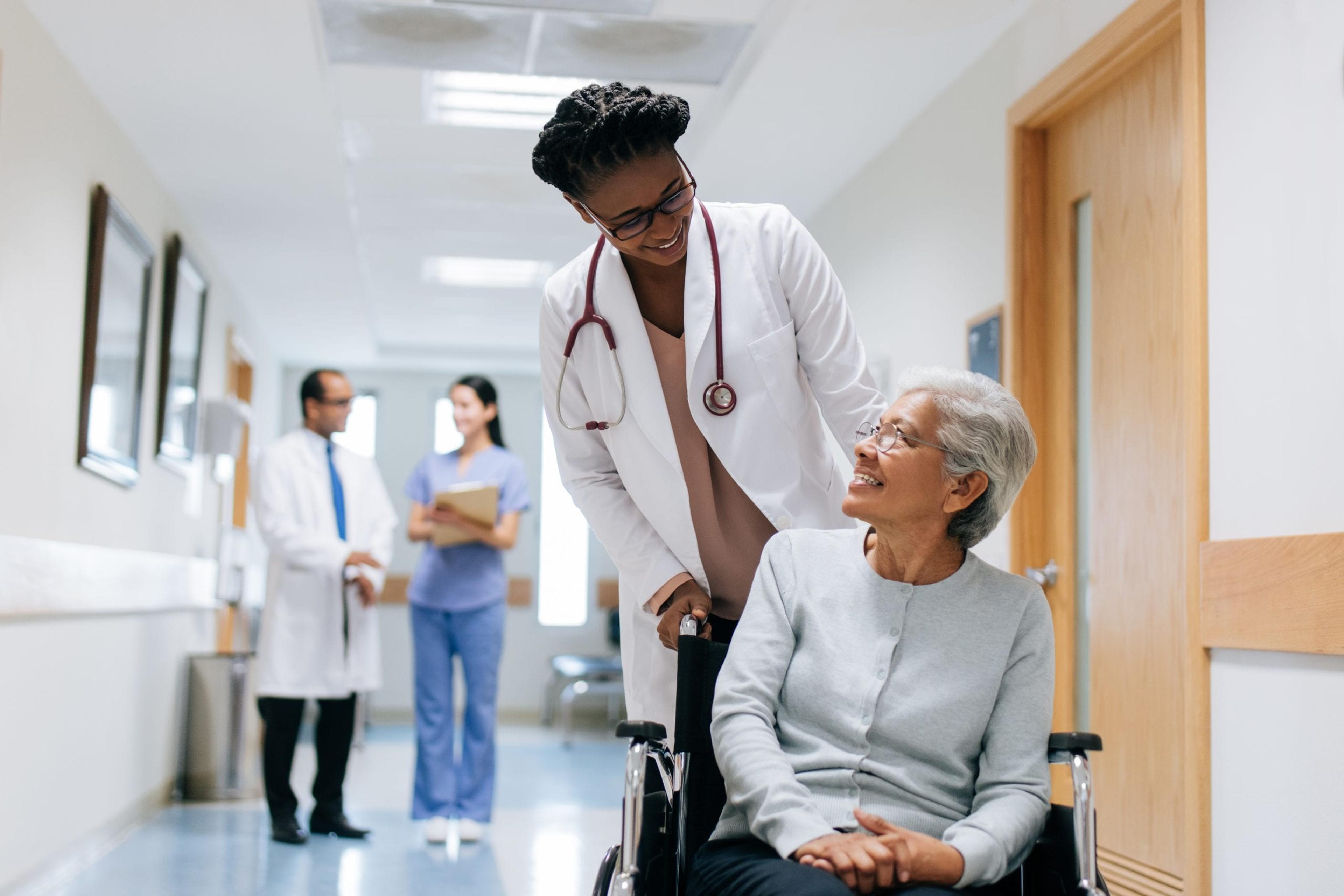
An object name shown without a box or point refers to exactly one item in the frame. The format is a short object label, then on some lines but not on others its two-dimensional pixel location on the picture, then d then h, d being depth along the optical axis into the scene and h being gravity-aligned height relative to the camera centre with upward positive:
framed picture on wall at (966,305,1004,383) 3.62 +0.70
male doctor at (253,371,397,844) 4.18 -0.17
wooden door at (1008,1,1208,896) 2.63 +0.42
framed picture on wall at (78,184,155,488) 3.72 +0.69
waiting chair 7.47 -0.76
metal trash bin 5.05 -0.72
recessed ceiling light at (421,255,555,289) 6.51 +1.57
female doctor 1.84 +0.26
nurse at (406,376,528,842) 4.11 -0.33
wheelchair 1.44 -0.30
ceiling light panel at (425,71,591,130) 4.11 +1.60
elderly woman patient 1.44 -0.14
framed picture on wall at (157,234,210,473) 4.77 +0.81
